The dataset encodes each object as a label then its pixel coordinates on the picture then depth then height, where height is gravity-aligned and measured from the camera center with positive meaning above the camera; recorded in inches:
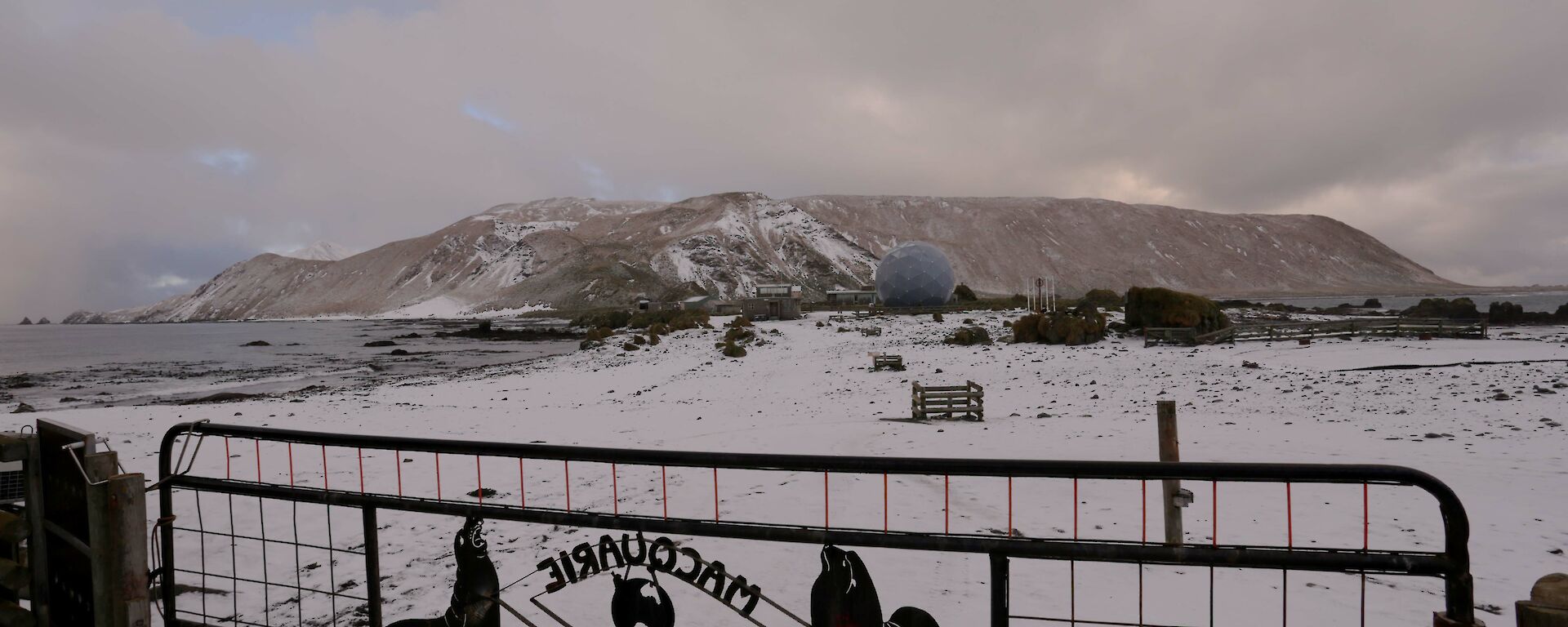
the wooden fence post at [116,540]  133.0 -43.6
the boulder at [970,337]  1130.0 -69.1
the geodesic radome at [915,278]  2427.4 +64.4
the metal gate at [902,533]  88.7 -35.3
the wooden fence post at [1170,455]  247.7 -62.8
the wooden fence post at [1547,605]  77.1 -36.6
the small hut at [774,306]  2134.6 -21.0
